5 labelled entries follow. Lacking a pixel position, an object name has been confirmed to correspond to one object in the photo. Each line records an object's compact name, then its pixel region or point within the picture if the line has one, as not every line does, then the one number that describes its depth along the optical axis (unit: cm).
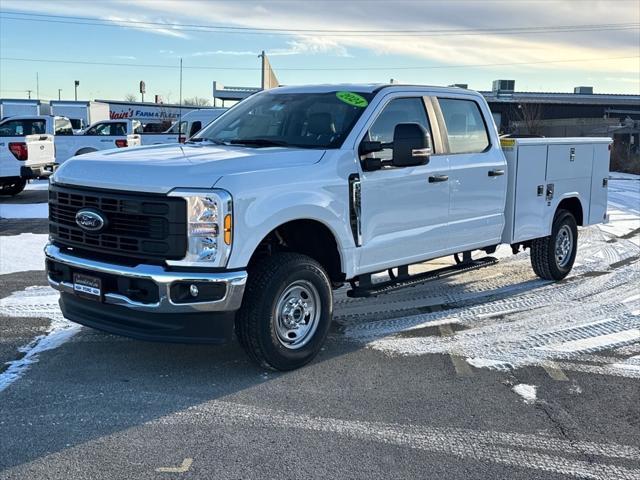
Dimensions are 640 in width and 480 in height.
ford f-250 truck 444
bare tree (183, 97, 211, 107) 10214
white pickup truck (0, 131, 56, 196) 1664
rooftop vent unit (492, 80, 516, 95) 5506
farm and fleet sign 5778
